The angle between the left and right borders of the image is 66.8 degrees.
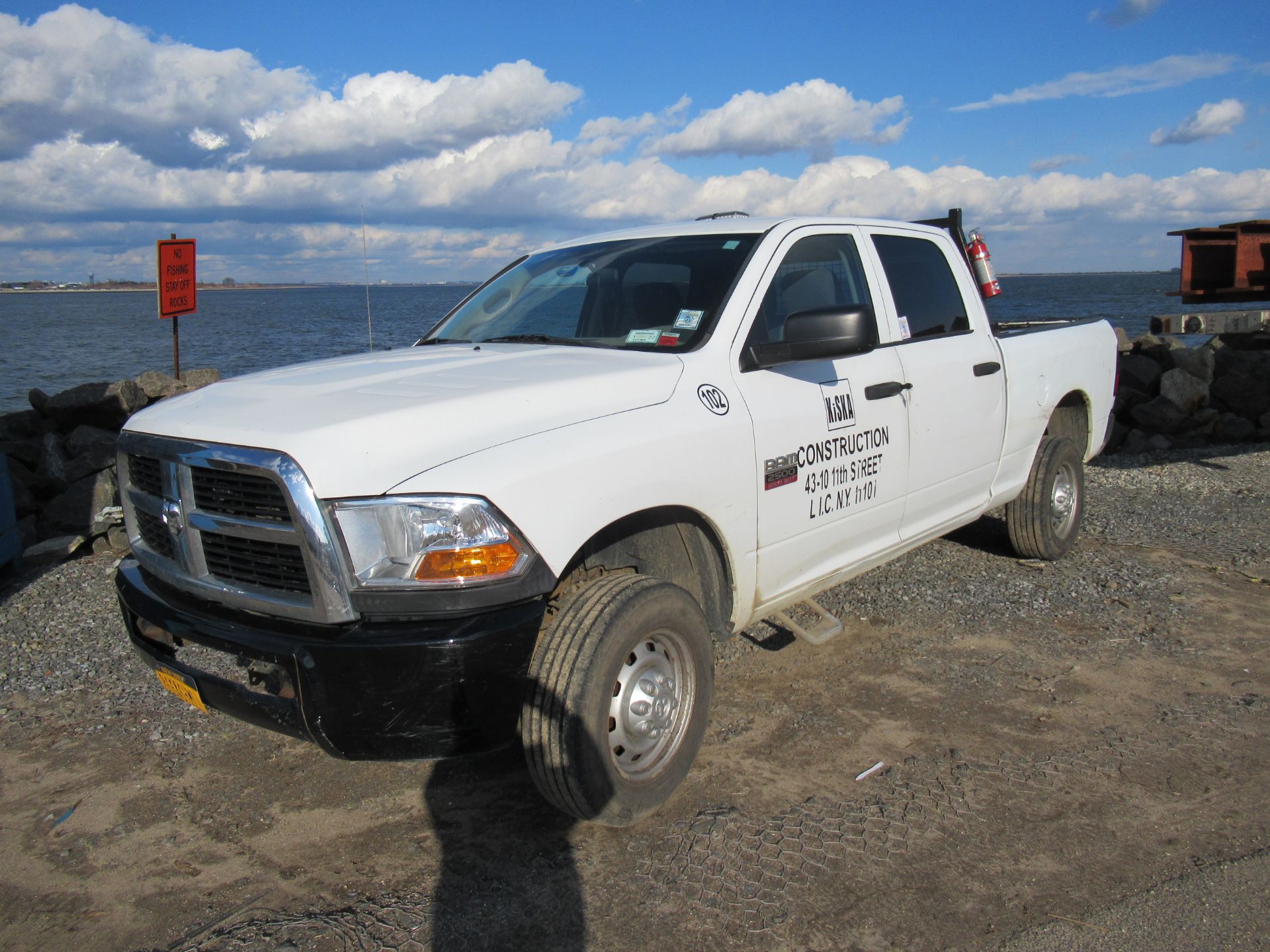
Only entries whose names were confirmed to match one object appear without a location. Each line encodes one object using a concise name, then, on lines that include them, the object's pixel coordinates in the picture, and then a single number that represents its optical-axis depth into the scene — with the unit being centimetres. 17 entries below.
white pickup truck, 262
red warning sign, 949
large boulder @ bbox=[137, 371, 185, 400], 1221
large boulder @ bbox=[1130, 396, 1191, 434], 1246
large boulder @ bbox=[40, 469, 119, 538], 745
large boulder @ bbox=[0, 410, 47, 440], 1280
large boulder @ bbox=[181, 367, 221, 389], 1298
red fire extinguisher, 561
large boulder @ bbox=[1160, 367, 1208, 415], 1255
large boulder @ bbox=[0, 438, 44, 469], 1154
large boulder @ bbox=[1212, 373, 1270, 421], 1265
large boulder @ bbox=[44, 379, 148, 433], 1172
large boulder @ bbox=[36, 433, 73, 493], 989
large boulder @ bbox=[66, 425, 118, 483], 972
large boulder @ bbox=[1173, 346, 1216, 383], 1327
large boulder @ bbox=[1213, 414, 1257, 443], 1220
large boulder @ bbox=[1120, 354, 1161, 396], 1366
